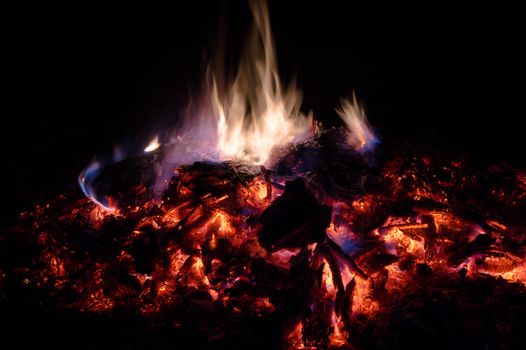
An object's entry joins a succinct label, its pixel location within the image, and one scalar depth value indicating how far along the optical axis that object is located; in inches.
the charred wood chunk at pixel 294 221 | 89.1
